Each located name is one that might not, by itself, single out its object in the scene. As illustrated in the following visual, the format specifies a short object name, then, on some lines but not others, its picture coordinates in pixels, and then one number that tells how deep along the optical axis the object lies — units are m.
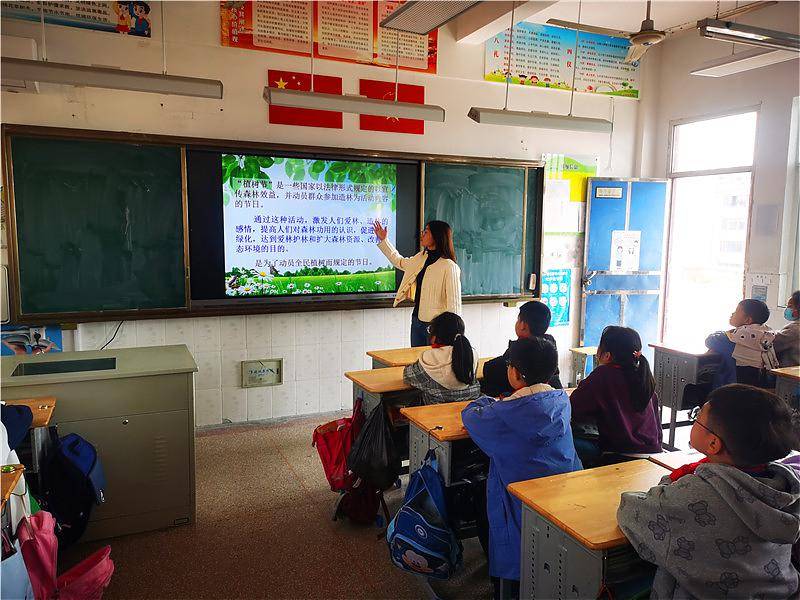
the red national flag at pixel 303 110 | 4.18
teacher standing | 3.82
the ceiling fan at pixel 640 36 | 2.88
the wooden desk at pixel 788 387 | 3.40
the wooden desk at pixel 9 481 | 1.59
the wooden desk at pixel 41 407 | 2.22
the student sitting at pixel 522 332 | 2.88
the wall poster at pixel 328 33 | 4.02
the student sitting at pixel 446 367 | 2.66
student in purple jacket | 2.29
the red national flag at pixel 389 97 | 4.45
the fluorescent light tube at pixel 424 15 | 3.03
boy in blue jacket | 1.93
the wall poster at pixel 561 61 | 4.89
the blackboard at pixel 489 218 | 4.80
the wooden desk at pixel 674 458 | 2.04
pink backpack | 1.76
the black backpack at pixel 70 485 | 2.39
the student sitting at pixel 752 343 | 3.59
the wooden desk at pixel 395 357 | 3.39
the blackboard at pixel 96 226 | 3.59
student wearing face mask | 3.68
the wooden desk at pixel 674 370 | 3.93
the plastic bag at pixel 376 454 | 2.62
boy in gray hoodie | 1.30
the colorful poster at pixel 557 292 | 5.38
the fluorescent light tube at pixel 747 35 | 3.15
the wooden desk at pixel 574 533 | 1.52
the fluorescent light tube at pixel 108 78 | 2.84
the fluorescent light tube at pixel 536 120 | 3.87
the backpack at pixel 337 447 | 2.80
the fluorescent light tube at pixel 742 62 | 3.82
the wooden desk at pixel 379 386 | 2.80
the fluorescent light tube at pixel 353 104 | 3.42
